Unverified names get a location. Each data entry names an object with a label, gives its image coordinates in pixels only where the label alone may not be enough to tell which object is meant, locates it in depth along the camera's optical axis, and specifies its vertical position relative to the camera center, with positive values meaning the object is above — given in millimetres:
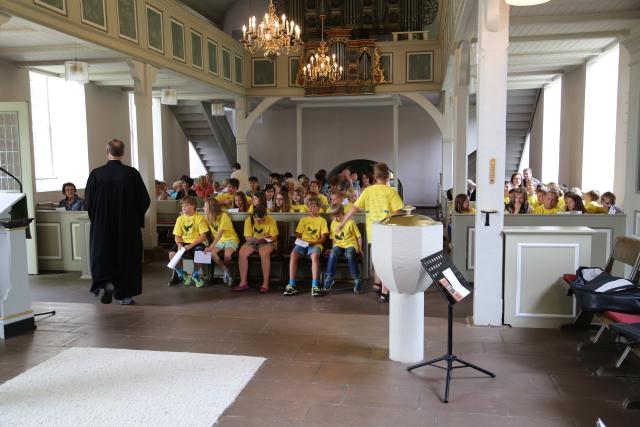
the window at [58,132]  11312 +735
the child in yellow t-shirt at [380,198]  6098 -400
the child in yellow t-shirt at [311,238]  6824 -979
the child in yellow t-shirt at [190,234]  7199 -927
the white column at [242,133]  14266 +811
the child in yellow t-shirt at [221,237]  7152 -975
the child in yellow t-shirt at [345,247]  6805 -1071
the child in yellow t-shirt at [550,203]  7469 -585
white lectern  4805 -940
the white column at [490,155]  4797 +55
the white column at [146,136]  9102 +491
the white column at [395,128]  15156 +952
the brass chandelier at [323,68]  11672 +2091
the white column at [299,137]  15797 +757
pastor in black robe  5680 -579
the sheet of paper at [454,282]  3538 -793
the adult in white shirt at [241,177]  11934 -296
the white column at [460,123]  8633 +644
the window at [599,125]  10756 +719
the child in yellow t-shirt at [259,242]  6980 -1032
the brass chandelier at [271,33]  8375 +2021
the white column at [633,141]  7176 +245
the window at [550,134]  15070 +751
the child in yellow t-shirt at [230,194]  9453 -544
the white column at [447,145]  13750 +437
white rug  3258 -1506
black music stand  3525 -814
